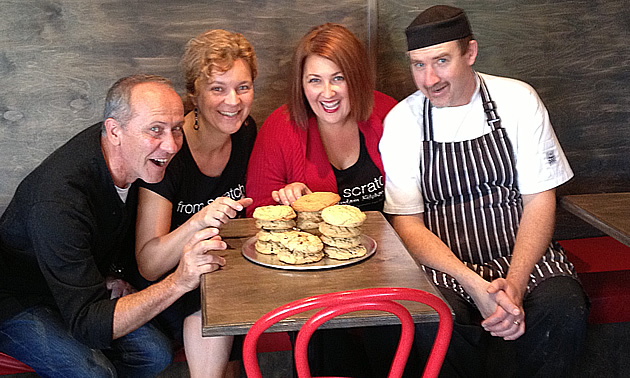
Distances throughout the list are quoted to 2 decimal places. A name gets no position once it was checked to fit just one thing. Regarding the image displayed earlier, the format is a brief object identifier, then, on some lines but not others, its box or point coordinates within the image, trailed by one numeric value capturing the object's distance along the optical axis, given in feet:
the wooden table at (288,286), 5.44
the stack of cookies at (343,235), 6.61
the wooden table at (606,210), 7.75
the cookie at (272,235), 6.71
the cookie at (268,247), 6.76
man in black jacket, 6.96
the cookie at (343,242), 6.65
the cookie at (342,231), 6.62
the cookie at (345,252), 6.59
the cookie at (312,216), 7.28
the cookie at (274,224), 6.79
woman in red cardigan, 8.86
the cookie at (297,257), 6.46
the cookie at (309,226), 7.29
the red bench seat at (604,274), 8.79
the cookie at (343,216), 6.61
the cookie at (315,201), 7.23
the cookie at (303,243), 6.46
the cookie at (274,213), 6.77
